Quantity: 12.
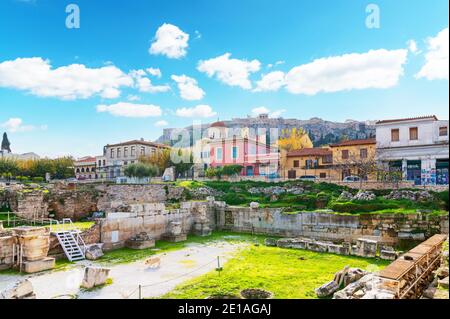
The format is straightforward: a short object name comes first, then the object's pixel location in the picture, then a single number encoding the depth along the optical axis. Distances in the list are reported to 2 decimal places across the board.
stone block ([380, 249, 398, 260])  12.67
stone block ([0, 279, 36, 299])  7.26
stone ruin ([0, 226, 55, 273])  11.28
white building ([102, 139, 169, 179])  47.47
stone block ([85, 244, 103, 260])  12.88
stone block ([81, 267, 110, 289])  9.34
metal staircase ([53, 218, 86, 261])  12.81
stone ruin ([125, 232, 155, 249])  15.11
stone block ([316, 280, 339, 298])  8.52
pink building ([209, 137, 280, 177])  36.88
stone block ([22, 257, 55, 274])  10.94
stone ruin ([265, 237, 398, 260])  13.12
